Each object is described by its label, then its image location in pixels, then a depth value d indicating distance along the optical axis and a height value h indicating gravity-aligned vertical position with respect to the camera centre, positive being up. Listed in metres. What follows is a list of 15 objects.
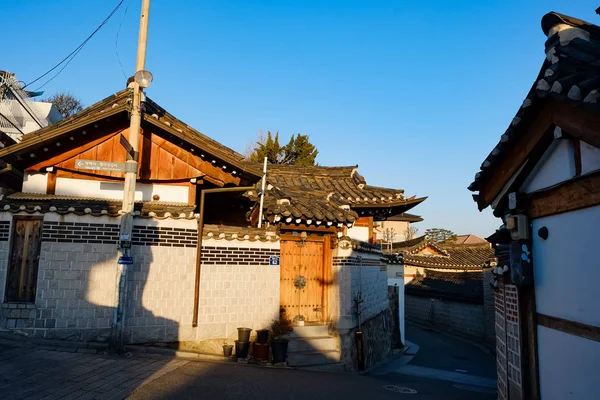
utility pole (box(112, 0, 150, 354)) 8.07 +1.18
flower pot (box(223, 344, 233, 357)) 9.26 -2.01
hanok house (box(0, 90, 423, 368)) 8.40 +0.23
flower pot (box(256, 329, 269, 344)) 9.48 -1.72
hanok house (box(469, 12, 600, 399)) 3.98 +0.51
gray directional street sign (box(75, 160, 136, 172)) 8.43 +1.83
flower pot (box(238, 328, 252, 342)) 9.25 -1.67
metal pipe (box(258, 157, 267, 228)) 10.86 +1.69
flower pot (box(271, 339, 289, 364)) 9.40 -2.01
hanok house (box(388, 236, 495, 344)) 23.34 -1.56
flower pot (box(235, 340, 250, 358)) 9.19 -1.96
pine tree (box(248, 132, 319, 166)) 33.19 +8.64
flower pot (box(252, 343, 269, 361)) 9.28 -2.04
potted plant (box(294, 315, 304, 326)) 10.85 -1.56
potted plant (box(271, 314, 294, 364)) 9.41 -1.80
